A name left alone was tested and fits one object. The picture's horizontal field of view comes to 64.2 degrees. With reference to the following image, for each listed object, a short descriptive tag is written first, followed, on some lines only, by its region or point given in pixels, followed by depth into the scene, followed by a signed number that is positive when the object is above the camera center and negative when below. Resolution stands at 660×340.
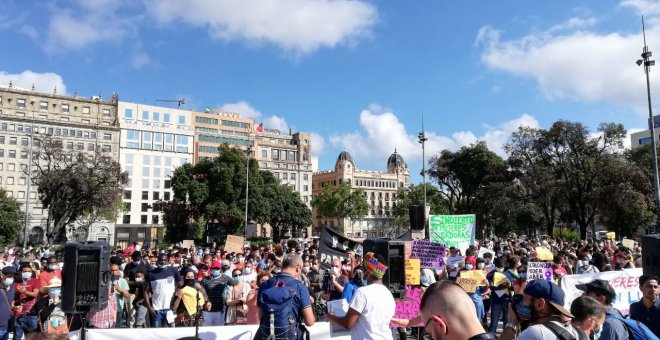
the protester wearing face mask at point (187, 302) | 9.79 -1.37
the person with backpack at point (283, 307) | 5.79 -0.88
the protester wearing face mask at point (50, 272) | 10.31 -0.90
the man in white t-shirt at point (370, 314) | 5.37 -0.89
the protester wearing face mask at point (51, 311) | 7.88 -1.29
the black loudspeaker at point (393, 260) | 8.21 -0.51
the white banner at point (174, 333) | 7.43 -1.49
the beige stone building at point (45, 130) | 79.12 +15.78
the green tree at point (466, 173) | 56.38 +5.88
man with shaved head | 2.61 -0.45
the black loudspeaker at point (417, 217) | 24.70 +0.46
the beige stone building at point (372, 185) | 131.00 +11.21
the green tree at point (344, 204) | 99.81 +4.42
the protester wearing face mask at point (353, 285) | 6.56 -0.77
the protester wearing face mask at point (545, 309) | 3.41 -0.58
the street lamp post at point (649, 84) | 22.16 +6.11
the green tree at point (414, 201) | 91.81 +4.70
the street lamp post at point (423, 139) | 36.71 +6.05
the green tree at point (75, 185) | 49.19 +4.11
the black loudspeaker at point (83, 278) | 7.16 -0.68
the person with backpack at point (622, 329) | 4.48 -0.89
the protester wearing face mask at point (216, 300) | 10.03 -1.39
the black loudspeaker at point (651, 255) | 7.27 -0.41
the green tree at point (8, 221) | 57.94 +0.90
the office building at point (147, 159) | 87.38 +12.16
